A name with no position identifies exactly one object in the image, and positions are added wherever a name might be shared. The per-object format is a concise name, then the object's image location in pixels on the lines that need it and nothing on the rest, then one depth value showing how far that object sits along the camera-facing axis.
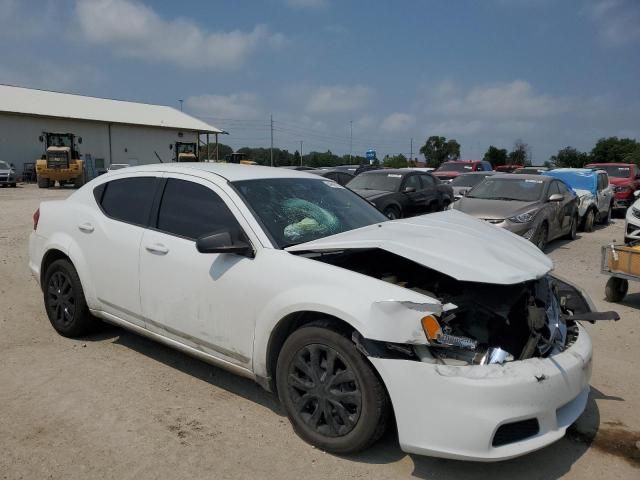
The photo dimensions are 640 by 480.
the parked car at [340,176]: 15.99
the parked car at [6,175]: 29.08
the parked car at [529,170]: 22.34
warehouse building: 38.66
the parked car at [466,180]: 16.62
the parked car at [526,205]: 9.25
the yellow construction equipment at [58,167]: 28.95
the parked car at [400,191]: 12.06
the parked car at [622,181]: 18.08
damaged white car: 2.75
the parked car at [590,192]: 13.47
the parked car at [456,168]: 21.17
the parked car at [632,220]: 8.14
